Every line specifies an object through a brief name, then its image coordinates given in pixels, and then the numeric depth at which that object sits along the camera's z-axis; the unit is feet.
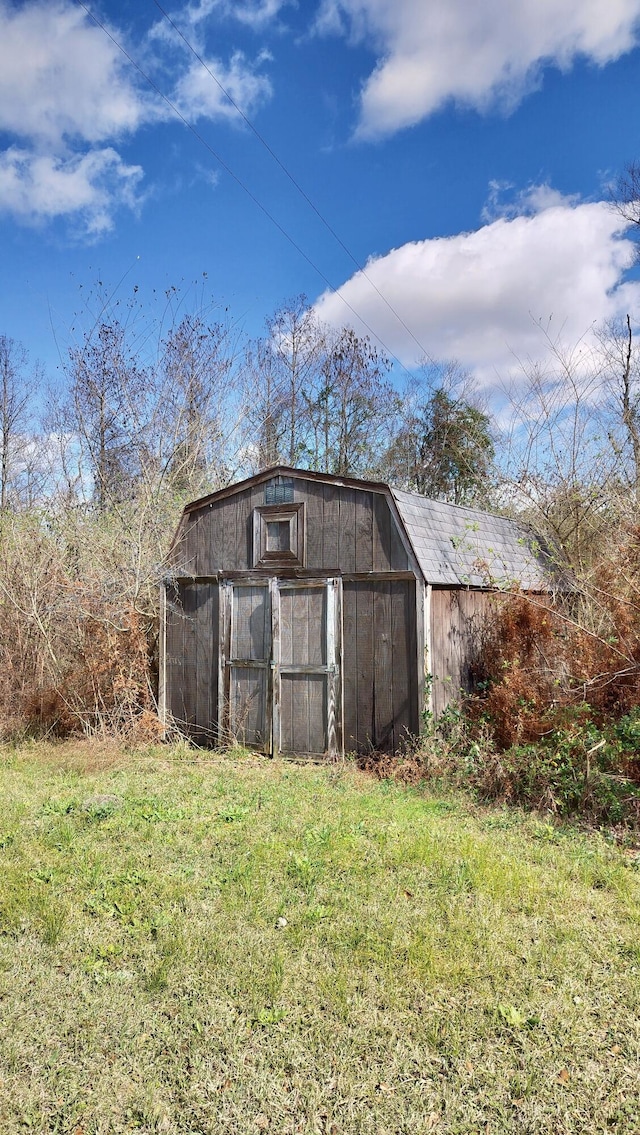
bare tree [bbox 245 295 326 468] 64.13
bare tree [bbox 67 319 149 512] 54.70
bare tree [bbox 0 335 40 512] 56.49
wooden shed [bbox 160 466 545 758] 25.20
